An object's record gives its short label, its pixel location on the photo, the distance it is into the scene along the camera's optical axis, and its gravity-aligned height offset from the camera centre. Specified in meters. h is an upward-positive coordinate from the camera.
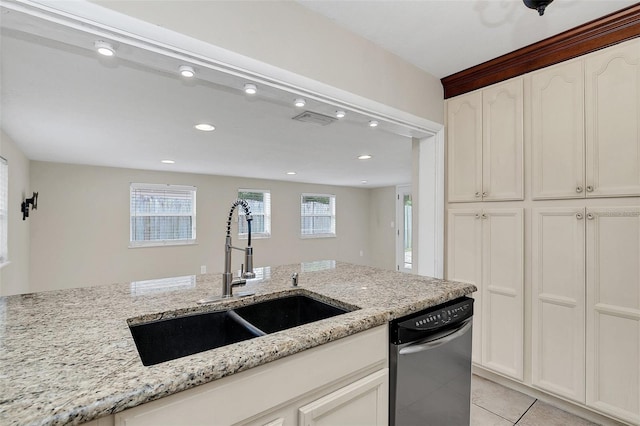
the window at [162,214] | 5.21 +0.02
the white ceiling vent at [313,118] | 2.40 +0.79
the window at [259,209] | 6.39 +0.13
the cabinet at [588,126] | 1.67 +0.53
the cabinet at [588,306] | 1.68 -0.55
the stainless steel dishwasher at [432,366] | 1.22 -0.68
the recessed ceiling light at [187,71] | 1.28 +0.62
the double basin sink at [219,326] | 1.16 -0.48
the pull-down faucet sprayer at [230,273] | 1.43 -0.27
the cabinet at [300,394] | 0.73 -0.52
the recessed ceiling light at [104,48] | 1.11 +0.63
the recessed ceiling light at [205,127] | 2.76 +0.82
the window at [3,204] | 2.94 +0.11
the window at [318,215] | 7.26 +0.00
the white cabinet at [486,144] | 2.10 +0.52
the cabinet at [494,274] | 2.09 -0.44
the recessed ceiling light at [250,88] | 1.45 +0.62
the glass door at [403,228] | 7.50 -0.33
